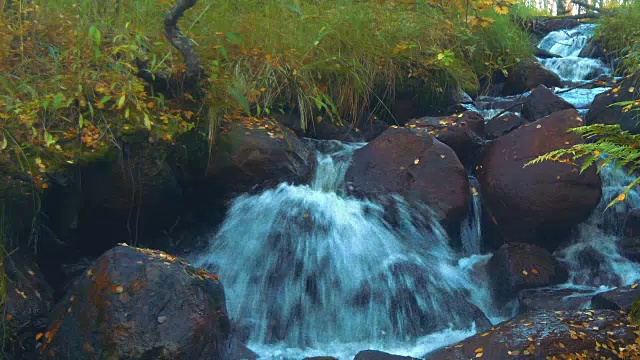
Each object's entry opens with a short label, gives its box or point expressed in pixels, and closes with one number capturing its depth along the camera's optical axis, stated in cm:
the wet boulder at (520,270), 525
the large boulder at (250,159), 559
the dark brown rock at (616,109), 621
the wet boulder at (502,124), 696
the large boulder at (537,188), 551
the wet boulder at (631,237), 564
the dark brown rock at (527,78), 881
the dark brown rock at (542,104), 700
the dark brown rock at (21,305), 392
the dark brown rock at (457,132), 631
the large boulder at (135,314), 364
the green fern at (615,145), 314
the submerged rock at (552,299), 484
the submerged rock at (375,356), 406
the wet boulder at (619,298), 428
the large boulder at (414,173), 560
